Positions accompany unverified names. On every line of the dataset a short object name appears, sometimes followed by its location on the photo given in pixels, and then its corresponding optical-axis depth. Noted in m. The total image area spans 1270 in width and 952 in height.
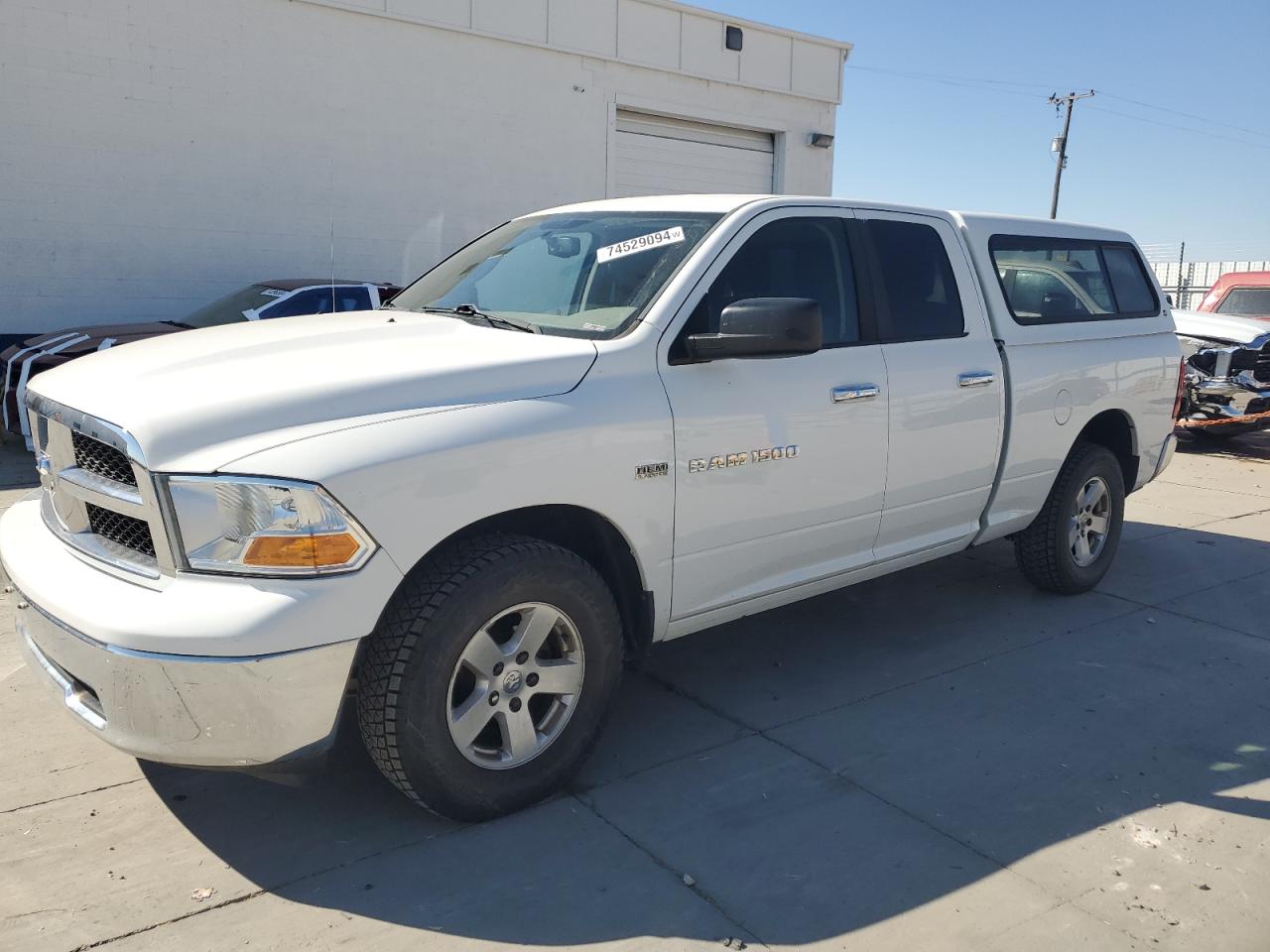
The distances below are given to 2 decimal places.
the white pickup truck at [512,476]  2.61
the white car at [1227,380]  10.69
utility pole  36.72
